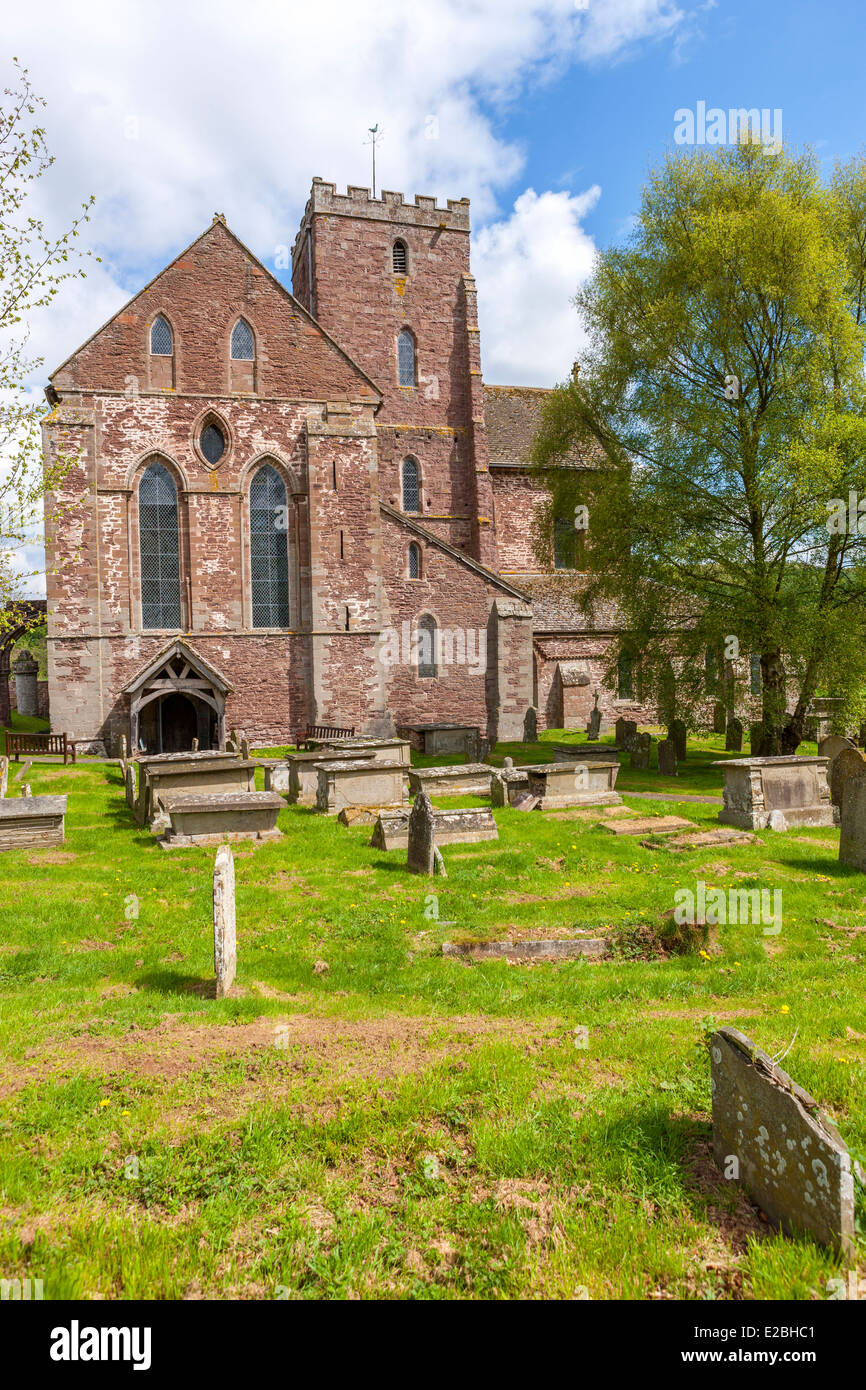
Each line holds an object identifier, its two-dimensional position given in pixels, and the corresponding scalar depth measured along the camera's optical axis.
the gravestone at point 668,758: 20.78
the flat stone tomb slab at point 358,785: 15.69
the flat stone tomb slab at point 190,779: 14.29
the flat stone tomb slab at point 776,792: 13.86
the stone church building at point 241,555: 22.77
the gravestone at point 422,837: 11.00
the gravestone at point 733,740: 23.66
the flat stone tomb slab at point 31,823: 12.57
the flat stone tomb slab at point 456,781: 15.96
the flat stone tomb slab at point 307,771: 17.03
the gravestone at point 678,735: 21.52
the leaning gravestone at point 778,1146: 3.39
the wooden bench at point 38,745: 21.94
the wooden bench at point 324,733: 23.48
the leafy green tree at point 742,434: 17.98
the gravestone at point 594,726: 26.41
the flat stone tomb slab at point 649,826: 13.52
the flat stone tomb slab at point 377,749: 17.75
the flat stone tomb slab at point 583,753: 18.78
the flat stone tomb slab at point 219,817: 12.95
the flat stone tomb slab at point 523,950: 8.02
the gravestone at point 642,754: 21.94
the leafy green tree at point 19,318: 11.06
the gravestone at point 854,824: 10.86
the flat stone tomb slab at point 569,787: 16.06
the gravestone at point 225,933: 6.84
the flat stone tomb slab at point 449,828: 12.58
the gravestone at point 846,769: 11.12
